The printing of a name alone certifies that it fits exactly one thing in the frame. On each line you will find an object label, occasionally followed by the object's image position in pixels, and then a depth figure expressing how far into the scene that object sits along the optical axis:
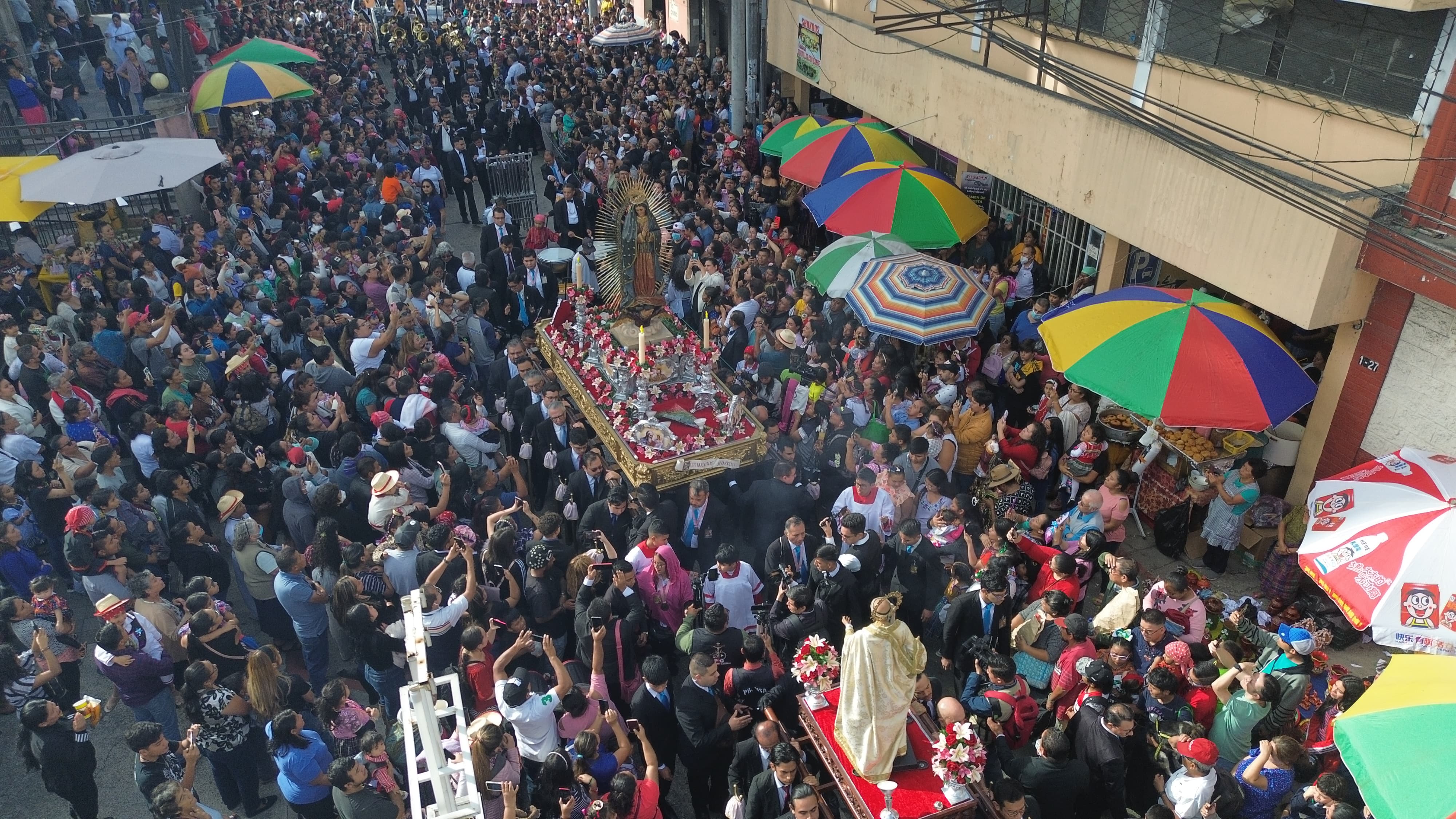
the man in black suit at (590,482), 8.24
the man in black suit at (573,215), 14.55
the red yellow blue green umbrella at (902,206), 11.10
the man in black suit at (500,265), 12.79
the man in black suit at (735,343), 10.77
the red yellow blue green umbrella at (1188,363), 7.35
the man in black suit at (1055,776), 5.34
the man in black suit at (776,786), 5.23
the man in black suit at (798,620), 6.41
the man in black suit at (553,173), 15.84
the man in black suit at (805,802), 4.96
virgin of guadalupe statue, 10.87
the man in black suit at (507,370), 10.22
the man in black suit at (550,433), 9.05
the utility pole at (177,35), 19.25
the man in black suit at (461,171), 17.31
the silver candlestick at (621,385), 10.23
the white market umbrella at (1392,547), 5.82
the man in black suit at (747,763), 5.64
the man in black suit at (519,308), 12.64
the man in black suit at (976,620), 6.66
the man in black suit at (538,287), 12.60
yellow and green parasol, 4.14
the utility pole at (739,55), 17.75
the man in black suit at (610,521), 7.83
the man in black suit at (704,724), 5.91
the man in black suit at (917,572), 7.47
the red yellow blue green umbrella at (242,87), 15.51
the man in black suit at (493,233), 13.18
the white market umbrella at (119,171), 11.22
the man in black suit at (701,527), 8.03
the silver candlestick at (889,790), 5.44
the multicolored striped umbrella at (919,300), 9.50
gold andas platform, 9.12
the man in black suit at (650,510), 7.44
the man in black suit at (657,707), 5.93
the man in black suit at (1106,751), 5.44
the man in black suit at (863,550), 7.17
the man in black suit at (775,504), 8.09
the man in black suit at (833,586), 6.84
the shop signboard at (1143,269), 11.52
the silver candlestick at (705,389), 10.16
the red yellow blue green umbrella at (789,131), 14.66
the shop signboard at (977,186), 14.54
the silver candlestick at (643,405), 9.90
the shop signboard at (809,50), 17.92
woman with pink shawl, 7.11
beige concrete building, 8.03
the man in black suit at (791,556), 7.34
